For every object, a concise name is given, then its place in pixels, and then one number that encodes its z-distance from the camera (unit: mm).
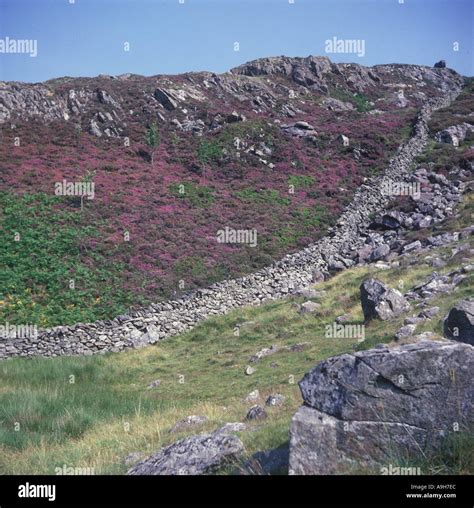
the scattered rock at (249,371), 17125
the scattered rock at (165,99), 58781
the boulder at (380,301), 18203
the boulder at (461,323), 10852
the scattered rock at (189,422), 10151
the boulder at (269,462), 6055
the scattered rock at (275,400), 11398
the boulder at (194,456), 6477
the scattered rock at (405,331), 14167
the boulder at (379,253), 30109
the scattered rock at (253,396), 13392
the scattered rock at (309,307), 22812
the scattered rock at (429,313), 15380
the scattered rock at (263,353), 18606
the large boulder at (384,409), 5676
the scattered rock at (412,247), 28203
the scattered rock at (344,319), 19891
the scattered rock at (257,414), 10146
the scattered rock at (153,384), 17338
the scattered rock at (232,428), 8572
